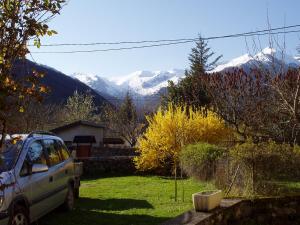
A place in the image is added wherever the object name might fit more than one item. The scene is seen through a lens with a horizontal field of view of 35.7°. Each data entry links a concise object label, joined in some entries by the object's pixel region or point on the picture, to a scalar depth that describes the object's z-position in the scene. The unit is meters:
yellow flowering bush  19.64
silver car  6.97
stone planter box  7.88
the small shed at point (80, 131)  37.88
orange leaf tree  3.61
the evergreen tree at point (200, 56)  51.26
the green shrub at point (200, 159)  13.76
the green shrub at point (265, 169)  10.53
